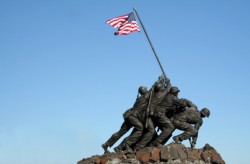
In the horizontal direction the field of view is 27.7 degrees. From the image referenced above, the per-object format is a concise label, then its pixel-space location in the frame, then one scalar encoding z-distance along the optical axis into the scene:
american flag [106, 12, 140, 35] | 21.42
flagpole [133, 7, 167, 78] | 21.73
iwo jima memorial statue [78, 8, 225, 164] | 18.61
